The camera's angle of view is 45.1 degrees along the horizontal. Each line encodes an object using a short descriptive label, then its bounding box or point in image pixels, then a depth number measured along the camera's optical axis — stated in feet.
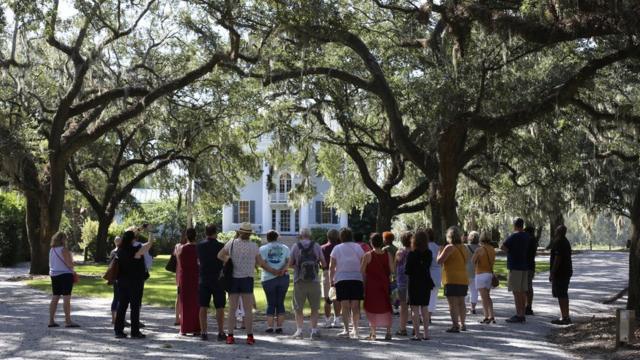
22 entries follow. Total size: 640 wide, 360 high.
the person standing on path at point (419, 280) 37.24
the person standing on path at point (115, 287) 37.54
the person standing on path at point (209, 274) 35.99
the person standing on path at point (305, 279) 38.22
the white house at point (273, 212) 194.29
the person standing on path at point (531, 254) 45.96
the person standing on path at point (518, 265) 44.78
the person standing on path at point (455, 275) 40.24
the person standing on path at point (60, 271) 40.09
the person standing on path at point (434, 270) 42.91
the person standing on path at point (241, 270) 35.40
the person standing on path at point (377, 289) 37.19
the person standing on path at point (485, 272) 43.57
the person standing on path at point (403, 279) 39.29
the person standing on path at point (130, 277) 36.06
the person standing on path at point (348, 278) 37.58
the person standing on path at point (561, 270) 44.60
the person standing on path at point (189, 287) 37.50
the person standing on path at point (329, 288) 42.93
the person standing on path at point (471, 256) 46.80
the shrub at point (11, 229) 106.01
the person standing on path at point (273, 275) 38.70
